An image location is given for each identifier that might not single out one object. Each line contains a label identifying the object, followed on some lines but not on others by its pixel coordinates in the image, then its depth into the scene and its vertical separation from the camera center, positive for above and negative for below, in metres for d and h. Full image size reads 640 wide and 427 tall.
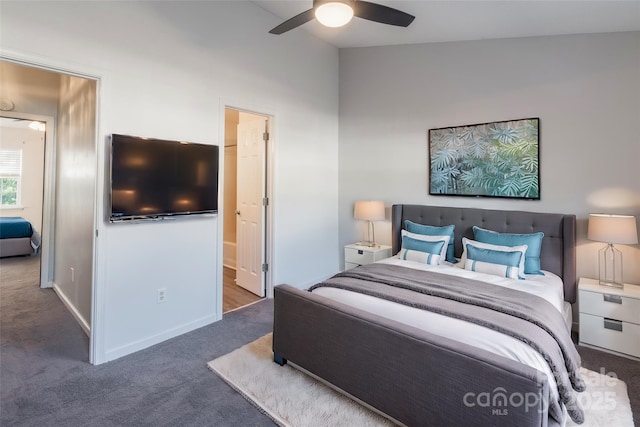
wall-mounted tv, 2.47 +0.29
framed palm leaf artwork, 3.22 +0.62
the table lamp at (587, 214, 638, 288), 2.55 -0.15
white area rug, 1.86 -1.15
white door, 3.92 +0.15
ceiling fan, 2.13 +1.43
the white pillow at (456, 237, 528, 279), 2.72 -0.40
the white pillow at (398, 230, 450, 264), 3.26 -0.23
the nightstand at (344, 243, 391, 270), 4.01 -0.49
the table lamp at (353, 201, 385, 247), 4.06 +0.06
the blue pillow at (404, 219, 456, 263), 3.45 -0.16
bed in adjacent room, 5.81 -0.48
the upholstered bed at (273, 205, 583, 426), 1.39 -0.78
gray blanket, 1.64 -0.56
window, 6.96 +0.75
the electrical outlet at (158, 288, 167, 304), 2.82 -0.71
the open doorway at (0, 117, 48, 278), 6.88 +0.85
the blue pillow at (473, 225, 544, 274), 2.90 -0.23
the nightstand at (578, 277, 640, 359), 2.50 -0.80
